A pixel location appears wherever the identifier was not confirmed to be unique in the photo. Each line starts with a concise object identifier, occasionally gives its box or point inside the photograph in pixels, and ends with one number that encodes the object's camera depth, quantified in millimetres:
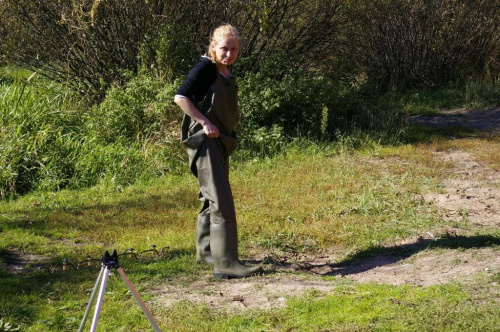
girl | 5520
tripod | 3234
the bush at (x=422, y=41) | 14516
